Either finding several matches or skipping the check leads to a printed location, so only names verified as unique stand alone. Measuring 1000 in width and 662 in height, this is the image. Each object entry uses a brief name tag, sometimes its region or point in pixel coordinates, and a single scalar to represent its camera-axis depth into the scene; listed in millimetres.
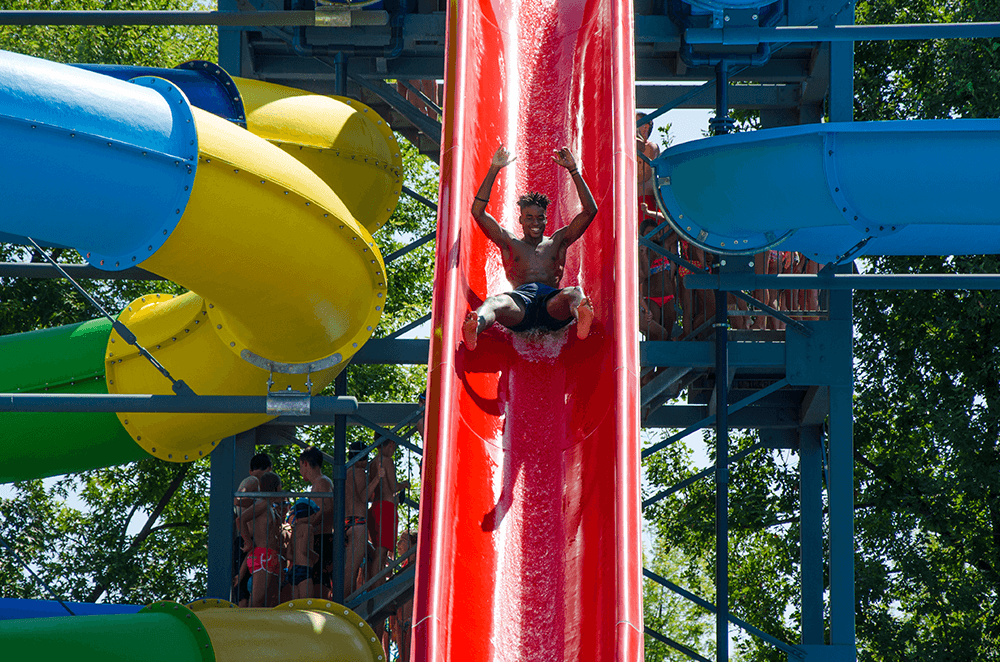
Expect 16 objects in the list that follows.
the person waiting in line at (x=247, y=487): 20437
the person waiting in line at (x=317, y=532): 19609
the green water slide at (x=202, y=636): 14266
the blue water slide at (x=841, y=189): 15336
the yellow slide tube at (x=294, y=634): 16125
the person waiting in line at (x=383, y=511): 20812
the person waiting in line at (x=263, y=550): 19641
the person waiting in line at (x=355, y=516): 19781
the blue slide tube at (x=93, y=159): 12273
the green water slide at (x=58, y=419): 18297
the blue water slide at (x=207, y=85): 19281
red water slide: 11797
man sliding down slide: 15086
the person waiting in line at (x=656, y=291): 20875
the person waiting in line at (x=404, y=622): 20578
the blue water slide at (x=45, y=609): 17656
